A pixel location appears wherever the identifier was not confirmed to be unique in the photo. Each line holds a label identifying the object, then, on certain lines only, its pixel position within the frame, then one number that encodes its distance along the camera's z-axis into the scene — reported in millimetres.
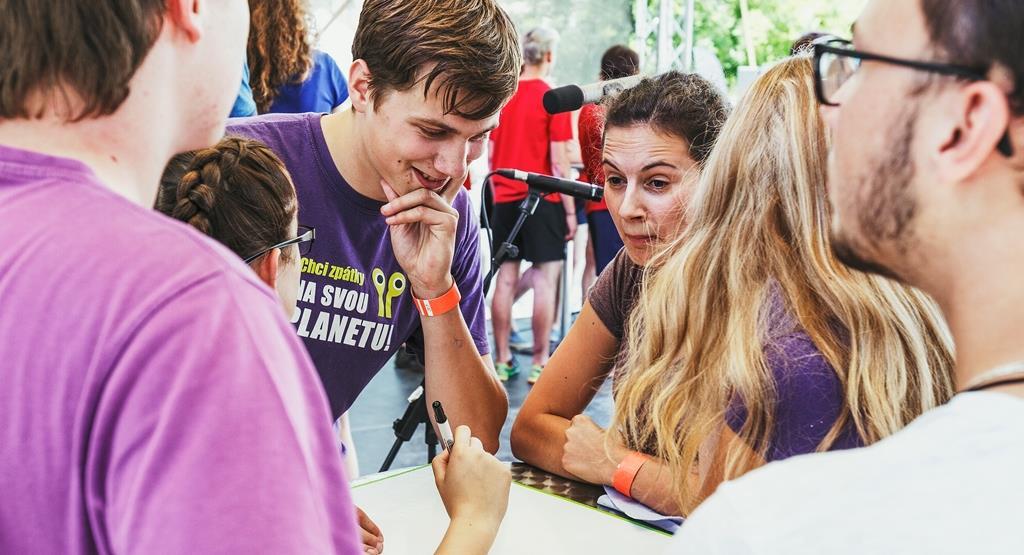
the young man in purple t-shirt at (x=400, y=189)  1567
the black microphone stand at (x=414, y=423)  2089
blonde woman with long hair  1167
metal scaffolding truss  6898
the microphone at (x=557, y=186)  2047
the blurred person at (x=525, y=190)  4801
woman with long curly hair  2729
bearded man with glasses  571
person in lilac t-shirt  532
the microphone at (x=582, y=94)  1912
